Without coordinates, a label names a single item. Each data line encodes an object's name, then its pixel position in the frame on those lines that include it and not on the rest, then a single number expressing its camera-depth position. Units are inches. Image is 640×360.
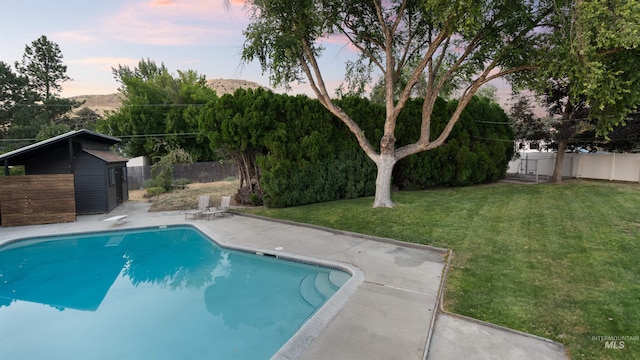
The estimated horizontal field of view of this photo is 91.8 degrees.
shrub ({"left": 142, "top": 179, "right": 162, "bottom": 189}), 707.4
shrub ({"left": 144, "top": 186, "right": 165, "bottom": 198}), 667.4
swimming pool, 171.6
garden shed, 466.6
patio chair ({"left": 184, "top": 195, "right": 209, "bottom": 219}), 470.7
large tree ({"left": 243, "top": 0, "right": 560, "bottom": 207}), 375.6
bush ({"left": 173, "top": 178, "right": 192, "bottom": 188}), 788.9
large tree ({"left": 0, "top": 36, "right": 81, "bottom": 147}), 1093.1
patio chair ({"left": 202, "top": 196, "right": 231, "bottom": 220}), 454.6
